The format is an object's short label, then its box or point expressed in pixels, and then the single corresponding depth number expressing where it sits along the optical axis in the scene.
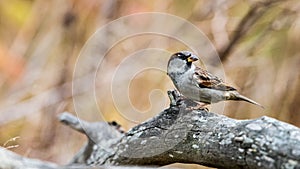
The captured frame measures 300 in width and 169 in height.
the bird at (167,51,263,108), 6.83
